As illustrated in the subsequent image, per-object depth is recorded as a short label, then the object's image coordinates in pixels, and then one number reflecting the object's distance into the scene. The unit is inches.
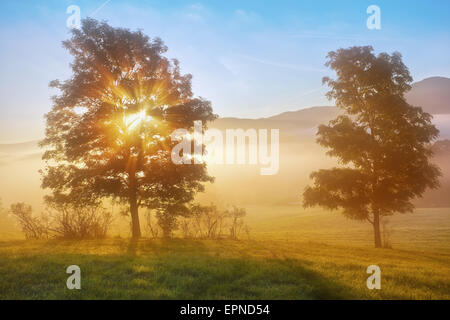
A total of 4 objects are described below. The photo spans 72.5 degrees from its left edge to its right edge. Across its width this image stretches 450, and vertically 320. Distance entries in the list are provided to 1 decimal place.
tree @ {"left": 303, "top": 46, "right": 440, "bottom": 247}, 773.9
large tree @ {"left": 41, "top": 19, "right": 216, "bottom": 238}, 717.9
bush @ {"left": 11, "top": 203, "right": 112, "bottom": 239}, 745.6
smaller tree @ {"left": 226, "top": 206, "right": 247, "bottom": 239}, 878.2
